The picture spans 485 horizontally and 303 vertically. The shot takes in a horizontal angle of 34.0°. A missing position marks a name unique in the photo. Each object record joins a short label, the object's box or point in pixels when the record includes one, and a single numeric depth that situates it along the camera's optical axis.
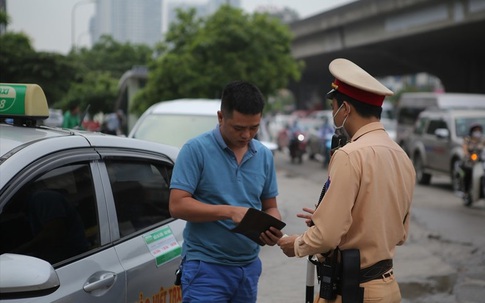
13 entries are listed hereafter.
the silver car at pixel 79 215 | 3.28
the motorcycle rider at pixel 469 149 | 14.20
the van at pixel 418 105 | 22.95
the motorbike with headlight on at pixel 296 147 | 27.10
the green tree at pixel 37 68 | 23.64
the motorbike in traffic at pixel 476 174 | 13.80
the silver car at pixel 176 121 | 10.27
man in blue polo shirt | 3.64
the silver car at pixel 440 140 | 17.28
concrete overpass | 30.03
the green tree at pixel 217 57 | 24.02
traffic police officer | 3.19
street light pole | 59.78
